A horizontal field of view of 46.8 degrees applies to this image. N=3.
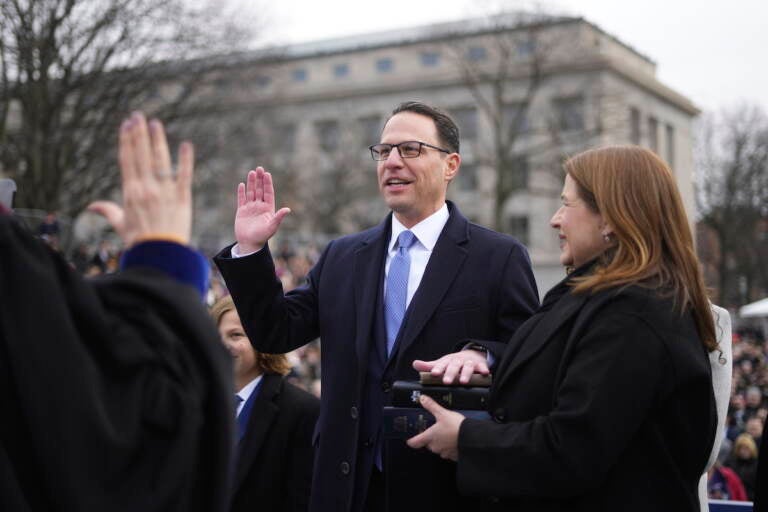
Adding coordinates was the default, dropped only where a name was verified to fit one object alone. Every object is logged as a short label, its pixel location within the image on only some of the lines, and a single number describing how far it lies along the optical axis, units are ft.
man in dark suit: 11.53
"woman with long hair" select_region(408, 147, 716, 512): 8.57
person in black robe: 6.10
